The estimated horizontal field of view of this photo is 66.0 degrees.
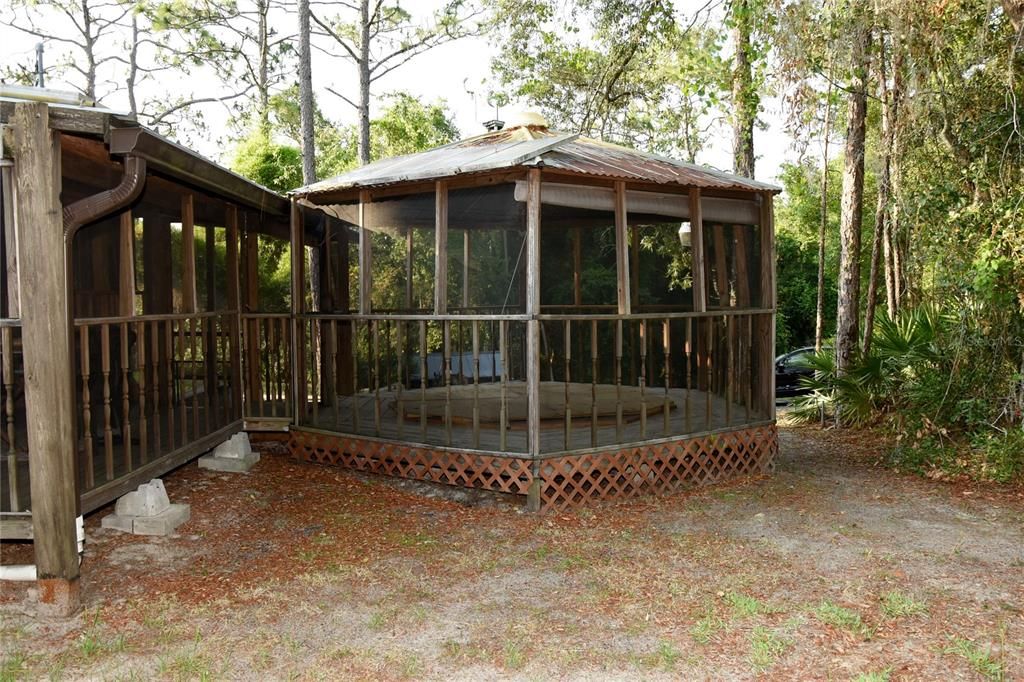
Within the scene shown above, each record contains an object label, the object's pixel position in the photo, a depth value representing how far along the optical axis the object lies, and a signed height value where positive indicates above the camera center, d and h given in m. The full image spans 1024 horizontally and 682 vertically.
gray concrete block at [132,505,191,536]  5.33 -1.33
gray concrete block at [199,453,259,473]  7.19 -1.25
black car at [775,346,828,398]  15.73 -1.23
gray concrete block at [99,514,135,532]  5.34 -1.32
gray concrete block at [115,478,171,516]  5.40 -1.20
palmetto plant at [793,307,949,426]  8.31 -0.70
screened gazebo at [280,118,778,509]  6.29 +0.01
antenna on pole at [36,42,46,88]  4.60 +1.58
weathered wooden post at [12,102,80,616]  3.92 -0.15
